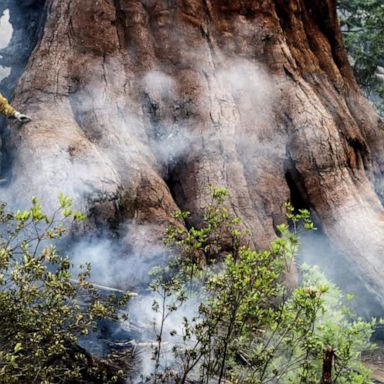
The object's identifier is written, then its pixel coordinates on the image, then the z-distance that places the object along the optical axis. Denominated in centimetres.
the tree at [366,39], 1274
